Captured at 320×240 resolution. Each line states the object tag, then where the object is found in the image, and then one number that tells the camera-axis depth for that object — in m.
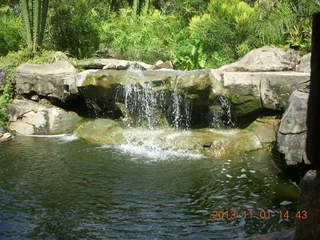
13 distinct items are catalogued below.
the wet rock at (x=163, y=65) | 11.48
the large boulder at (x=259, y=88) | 7.75
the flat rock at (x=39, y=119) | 9.64
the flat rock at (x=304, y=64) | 8.71
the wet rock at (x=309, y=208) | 2.35
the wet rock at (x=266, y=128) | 7.85
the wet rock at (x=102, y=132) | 8.48
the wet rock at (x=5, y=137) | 8.84
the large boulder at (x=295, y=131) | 5.28
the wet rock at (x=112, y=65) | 10.80
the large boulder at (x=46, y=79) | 9.85
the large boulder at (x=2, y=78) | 10.47
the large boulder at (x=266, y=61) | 9.15
